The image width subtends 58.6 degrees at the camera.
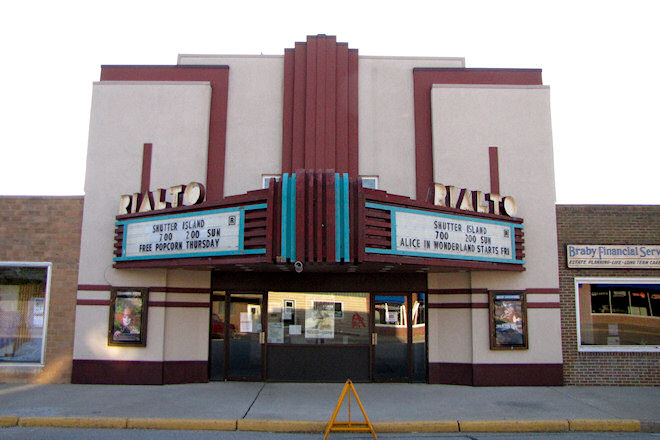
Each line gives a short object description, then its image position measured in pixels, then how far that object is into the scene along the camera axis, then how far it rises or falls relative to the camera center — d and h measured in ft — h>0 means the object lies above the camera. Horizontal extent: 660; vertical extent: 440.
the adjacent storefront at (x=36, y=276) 46.37 +2.78
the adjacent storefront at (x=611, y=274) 46.83 +3.51
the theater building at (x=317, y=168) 45.42 +7.36
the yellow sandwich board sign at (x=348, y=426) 30.76 -6.02
